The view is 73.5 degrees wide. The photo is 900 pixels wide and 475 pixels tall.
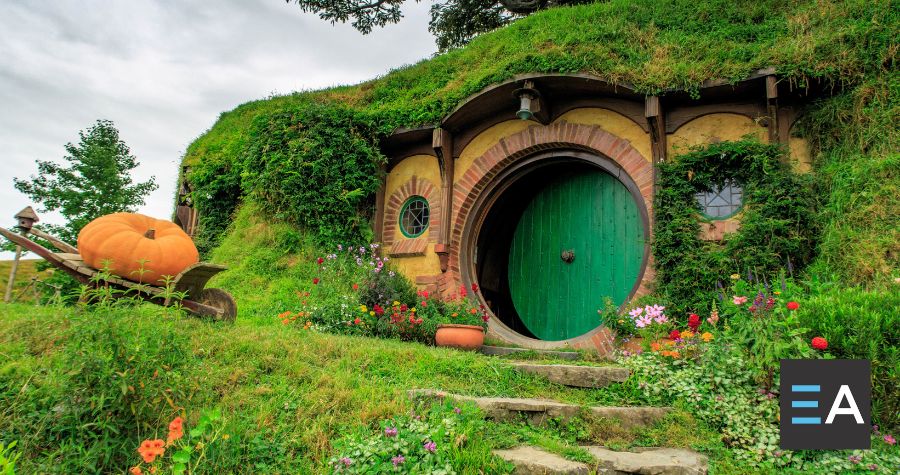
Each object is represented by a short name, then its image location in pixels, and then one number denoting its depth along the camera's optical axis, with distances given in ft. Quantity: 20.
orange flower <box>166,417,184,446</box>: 9.07
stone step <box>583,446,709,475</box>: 10.59
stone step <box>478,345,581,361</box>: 19.93
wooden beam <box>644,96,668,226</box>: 20.80
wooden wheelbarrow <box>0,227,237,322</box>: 15.12
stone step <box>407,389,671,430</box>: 12.67
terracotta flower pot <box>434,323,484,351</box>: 19.95
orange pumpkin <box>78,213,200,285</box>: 15.72
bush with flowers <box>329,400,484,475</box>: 10.07
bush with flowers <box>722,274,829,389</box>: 12.07
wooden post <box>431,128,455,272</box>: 25.13
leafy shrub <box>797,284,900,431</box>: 11.59
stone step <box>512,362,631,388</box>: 14.88
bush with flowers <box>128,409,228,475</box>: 8.95
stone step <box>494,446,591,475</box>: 10.16
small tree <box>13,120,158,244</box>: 47.55
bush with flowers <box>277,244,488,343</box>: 20.94
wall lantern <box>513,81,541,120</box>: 22.12
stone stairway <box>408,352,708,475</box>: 10.48
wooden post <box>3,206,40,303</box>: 16.37
